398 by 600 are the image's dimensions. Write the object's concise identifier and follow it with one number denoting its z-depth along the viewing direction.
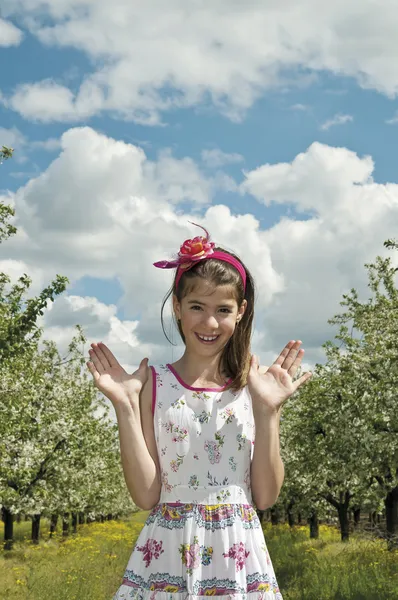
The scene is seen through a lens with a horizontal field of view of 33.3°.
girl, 3.30
